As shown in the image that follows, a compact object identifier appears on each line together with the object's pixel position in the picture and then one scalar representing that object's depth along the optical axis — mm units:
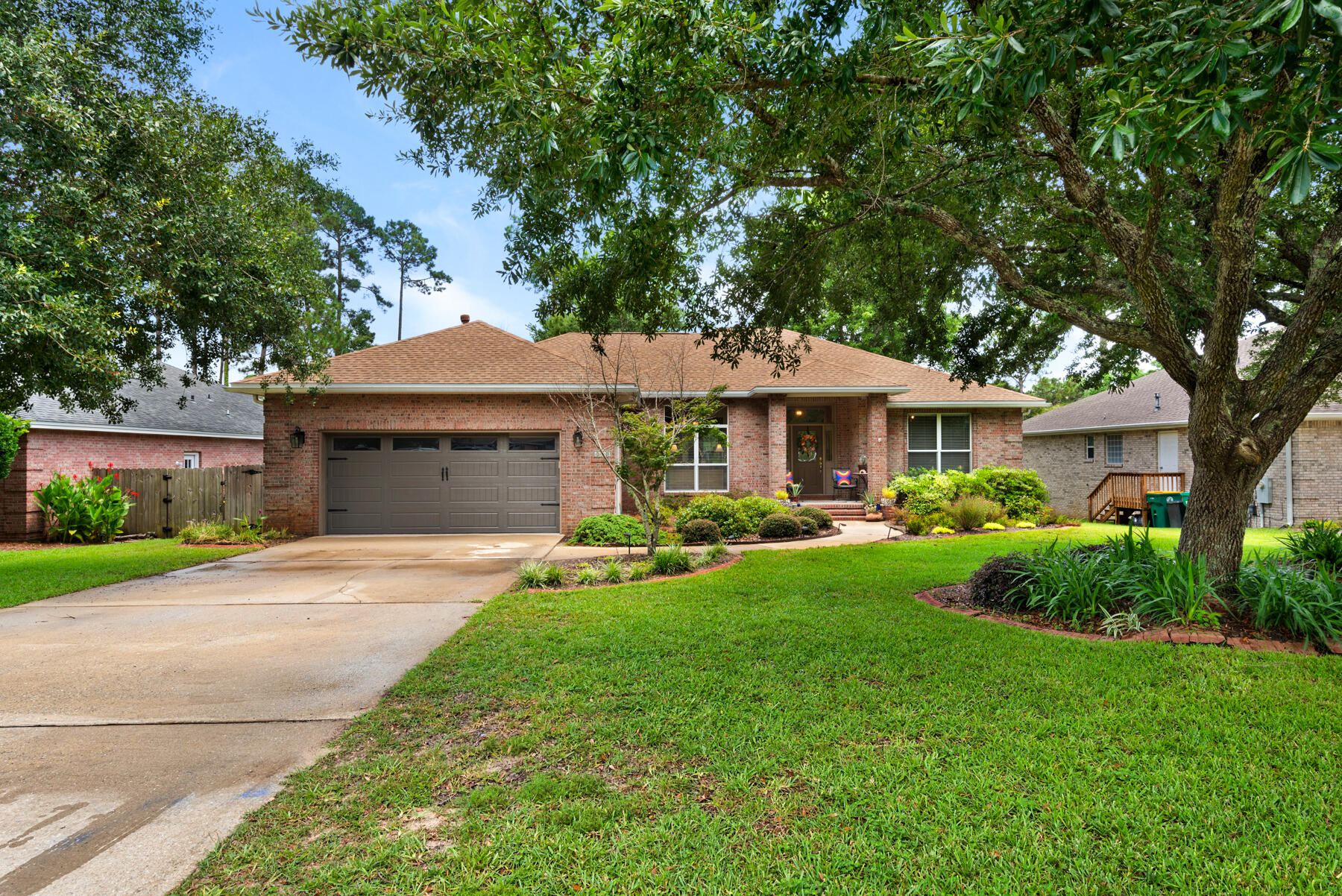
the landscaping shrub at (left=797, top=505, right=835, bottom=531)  13266
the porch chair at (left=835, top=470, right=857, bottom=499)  16953
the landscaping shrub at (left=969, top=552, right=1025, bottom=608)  6344
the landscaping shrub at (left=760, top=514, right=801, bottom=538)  12430
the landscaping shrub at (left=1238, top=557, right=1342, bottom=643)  5066
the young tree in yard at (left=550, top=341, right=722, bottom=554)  9508
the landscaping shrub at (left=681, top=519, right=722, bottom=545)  11742
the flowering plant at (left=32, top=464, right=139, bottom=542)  13602
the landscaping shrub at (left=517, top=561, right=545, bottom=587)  8141
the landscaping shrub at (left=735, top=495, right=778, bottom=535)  12633
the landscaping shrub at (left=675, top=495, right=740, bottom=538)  12555
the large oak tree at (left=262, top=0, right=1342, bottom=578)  3143
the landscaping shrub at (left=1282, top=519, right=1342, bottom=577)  6727
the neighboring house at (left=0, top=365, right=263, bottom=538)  14234
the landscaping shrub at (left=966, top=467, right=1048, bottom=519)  15031
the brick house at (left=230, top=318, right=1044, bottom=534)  13742
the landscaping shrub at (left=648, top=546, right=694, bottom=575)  8859
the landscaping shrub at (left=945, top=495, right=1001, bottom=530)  13594
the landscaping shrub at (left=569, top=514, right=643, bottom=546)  12008
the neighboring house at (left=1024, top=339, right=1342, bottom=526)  15500
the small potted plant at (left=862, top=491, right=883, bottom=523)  15844
